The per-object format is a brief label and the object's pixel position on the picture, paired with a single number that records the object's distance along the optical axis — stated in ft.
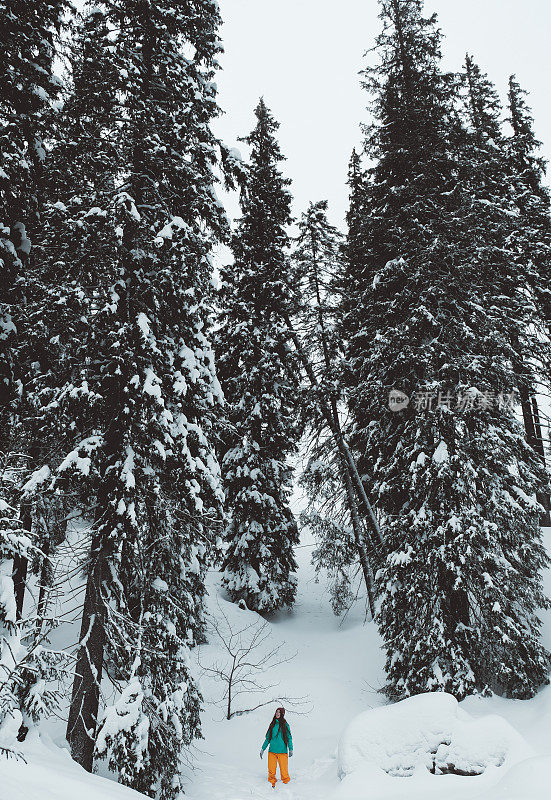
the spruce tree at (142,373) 22.97
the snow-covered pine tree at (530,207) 55.16
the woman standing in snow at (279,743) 30.37
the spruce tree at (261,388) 56.34
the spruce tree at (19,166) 26.94
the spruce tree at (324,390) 54.08
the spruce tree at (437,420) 33.19
